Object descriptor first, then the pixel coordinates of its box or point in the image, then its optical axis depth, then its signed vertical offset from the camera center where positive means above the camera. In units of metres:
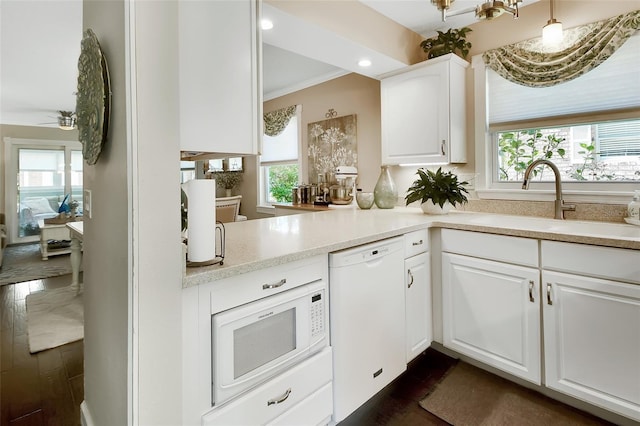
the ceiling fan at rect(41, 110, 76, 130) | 3.94 +1.40
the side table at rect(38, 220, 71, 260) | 4.73 -0.24
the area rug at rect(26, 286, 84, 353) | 2.51 -0.91
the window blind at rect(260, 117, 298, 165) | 4.51 +1.02
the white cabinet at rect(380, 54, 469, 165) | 2.55 +0.84
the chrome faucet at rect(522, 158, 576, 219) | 2.08 +0.15
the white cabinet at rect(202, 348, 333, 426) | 1.09 -0.70
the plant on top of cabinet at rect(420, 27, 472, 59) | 2.58 +1.37
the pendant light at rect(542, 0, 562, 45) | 1.99 +1.12
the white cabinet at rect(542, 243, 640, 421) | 1.47 -0.60
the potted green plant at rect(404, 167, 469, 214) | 2.37 +0.15
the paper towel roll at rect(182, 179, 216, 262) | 1.02 -0.01
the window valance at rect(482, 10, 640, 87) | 1.98 +1.08
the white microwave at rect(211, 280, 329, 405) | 1.06 -0.46
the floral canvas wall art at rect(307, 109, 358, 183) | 3.66 +0.84
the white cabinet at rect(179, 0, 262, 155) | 1.05 +0.49
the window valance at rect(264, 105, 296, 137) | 4.45 +1.37
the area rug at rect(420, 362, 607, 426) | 1.61 -1.04
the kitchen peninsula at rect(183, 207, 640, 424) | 1.07 -0.37
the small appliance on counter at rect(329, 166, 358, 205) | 3.44 +0.29
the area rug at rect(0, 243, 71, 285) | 4.15 -0.68
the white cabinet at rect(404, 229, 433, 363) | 1.93 -0.51
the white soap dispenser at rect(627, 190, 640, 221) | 1.86 +0.01
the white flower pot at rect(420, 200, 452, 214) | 2.44 +0.04
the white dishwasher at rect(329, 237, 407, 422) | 1.46 -0.53
